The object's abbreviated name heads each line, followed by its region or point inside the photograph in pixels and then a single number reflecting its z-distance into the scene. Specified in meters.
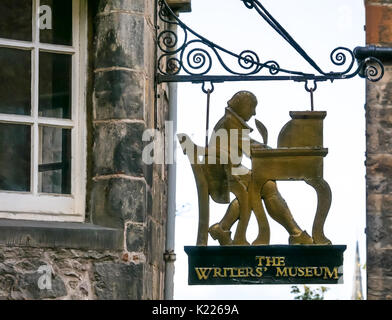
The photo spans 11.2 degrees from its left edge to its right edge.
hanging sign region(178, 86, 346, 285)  11.75
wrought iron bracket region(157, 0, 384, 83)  12.19
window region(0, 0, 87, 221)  11.76
